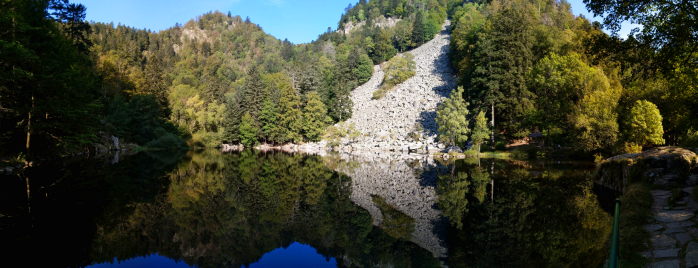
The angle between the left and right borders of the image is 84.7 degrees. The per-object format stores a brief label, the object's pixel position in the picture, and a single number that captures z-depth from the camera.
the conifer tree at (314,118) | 63.25
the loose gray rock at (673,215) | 8.45
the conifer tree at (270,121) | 64.88
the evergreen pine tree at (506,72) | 43.03
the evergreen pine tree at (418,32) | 120.62
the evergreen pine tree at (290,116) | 63.56
